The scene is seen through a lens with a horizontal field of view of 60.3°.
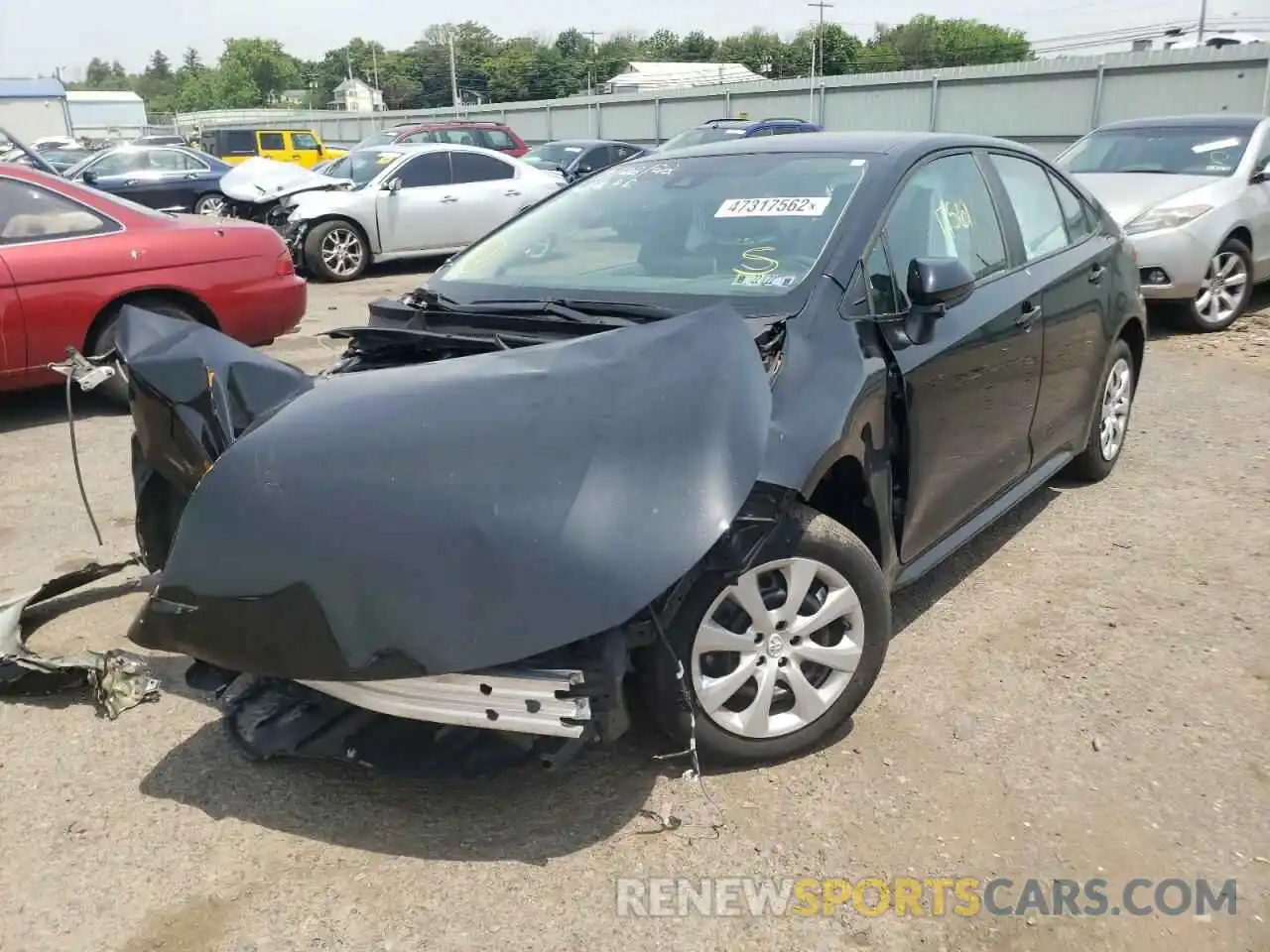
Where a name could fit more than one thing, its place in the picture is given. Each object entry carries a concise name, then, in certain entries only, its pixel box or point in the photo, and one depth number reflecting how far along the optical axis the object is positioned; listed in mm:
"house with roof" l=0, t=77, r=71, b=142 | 35125
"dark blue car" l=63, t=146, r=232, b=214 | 16062
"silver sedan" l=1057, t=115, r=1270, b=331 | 8414
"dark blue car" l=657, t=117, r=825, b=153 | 16888
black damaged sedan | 2400
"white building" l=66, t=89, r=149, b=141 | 63531
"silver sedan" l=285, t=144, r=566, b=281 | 12352
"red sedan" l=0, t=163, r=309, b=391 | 6246
